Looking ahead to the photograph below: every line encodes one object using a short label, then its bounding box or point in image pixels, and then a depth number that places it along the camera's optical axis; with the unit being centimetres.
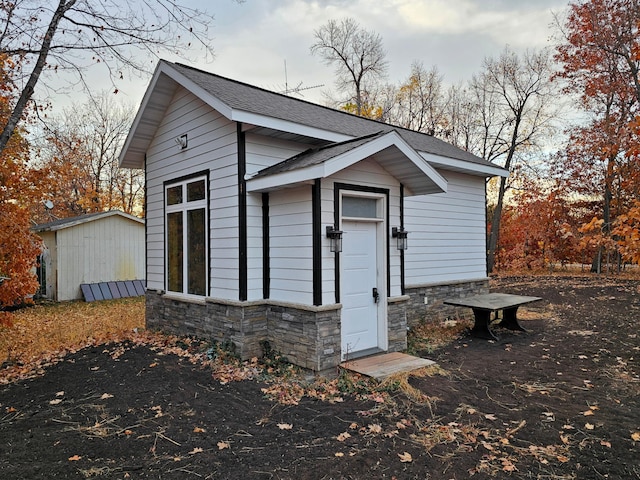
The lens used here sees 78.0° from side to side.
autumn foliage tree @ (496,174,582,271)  1836
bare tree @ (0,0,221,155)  566
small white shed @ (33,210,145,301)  1203
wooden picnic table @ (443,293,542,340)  688
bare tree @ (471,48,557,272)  1917
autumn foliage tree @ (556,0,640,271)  1263
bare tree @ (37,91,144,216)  1918
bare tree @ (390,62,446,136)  2191
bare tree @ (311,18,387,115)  2166
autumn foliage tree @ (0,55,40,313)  627
